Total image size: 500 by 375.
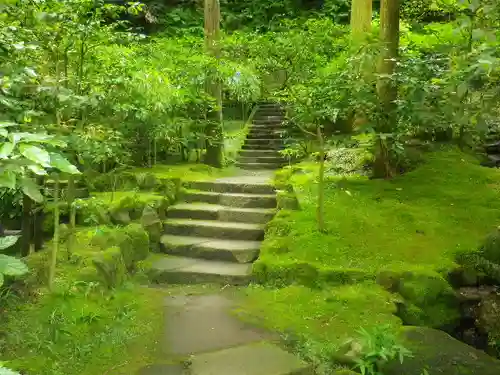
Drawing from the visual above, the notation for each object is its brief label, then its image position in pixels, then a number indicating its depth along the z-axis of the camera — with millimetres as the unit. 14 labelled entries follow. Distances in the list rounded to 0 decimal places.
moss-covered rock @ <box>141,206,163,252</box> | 6465
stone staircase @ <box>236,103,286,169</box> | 11570
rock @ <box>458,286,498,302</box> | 4938
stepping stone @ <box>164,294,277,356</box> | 4031
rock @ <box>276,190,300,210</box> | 6680
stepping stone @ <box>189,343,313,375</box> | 3529
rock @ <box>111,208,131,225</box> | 6328
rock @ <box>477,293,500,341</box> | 4688
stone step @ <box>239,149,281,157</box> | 12141
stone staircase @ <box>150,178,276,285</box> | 5758
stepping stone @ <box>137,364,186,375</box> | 3488
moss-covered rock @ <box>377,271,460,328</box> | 4695
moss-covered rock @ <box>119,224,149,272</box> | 5715
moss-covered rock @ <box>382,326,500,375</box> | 3502
